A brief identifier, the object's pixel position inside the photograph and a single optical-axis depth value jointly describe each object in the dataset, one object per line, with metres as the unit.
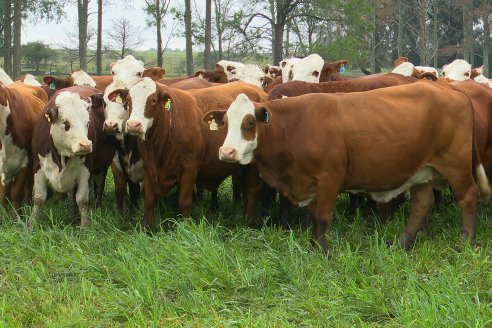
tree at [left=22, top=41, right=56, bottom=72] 47.09
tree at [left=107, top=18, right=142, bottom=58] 41.25
